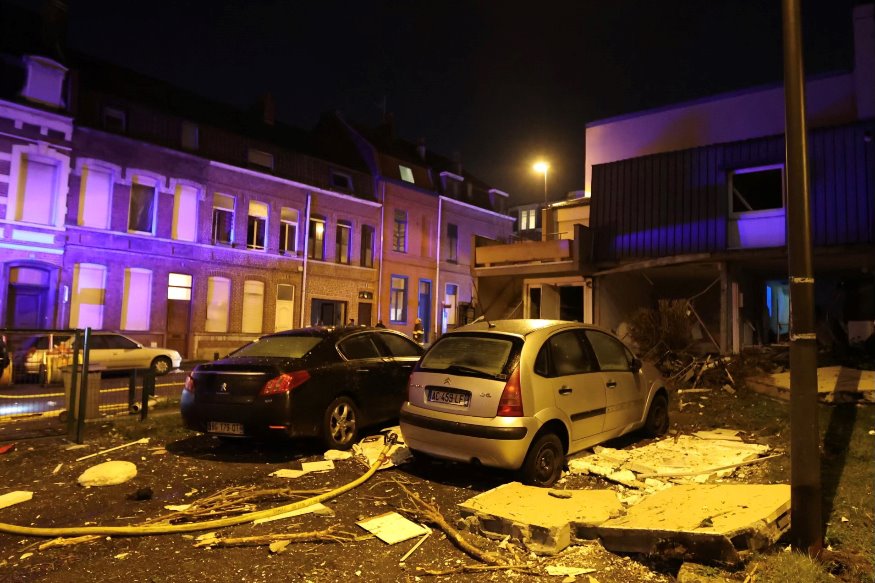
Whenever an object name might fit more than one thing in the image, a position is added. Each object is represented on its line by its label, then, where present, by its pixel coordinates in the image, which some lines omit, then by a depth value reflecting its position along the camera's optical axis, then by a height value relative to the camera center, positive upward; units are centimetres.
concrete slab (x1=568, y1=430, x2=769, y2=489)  585 -135
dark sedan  652 -71
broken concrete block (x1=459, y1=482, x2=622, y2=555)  417 -139
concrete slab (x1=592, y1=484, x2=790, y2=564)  372 -130
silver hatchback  538 -63
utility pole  397 +12
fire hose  434 -158
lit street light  2423 +735
